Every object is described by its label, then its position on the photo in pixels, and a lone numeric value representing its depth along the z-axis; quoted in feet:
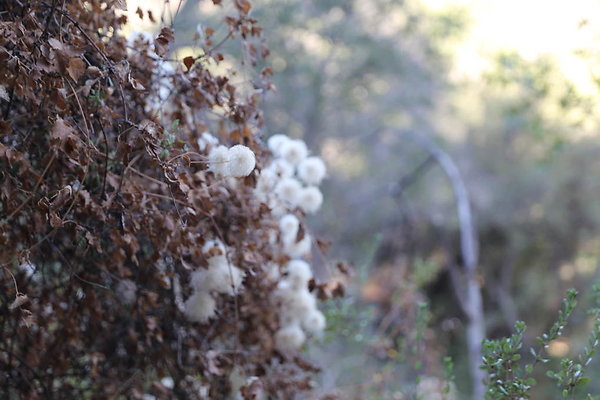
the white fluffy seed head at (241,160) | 8.27
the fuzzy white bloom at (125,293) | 8.97
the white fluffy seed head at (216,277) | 8.81
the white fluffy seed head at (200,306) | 8.87
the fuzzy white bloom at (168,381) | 9.82
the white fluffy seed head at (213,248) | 8.76
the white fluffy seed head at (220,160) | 8.34
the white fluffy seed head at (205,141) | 8.97
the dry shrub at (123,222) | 8.10
